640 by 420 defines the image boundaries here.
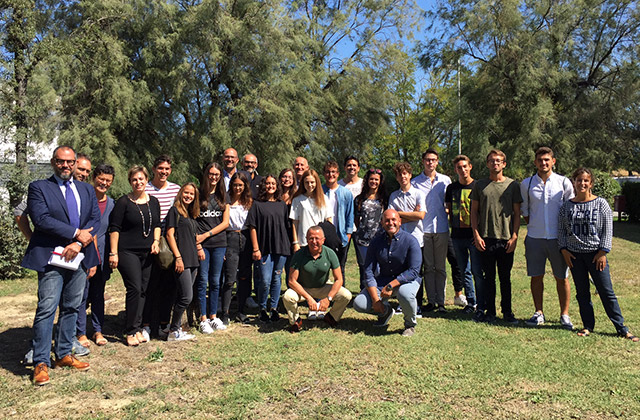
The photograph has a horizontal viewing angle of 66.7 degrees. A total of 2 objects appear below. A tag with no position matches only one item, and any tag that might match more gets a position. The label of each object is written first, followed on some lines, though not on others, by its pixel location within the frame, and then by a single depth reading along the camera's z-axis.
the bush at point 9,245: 8.86
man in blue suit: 3.94
